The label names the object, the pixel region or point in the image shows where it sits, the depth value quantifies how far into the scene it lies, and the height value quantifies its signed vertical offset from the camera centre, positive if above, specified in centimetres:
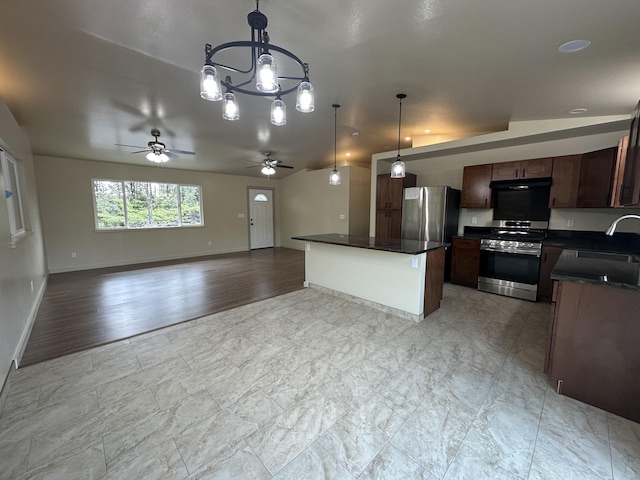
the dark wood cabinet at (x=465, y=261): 434 -86
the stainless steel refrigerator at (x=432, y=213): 460 -5
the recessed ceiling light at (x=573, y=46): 198 +128
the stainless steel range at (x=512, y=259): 381 -73
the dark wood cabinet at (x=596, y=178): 325 +43
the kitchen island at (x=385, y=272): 314 -82
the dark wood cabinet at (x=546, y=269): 366 -83
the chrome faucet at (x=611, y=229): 176 -13
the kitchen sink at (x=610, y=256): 241 -44
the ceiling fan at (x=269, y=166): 532 +91
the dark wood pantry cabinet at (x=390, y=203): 521 +15
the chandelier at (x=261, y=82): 146 +79
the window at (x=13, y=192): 303 +22
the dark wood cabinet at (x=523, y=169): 382 +63
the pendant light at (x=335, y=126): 379 +149
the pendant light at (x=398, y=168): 315 +51
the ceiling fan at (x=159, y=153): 409 +92
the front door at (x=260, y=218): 846 -26
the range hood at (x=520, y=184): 389 +42
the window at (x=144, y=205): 601 +13
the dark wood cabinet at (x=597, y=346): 170 -94
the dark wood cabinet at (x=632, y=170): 187 +31
